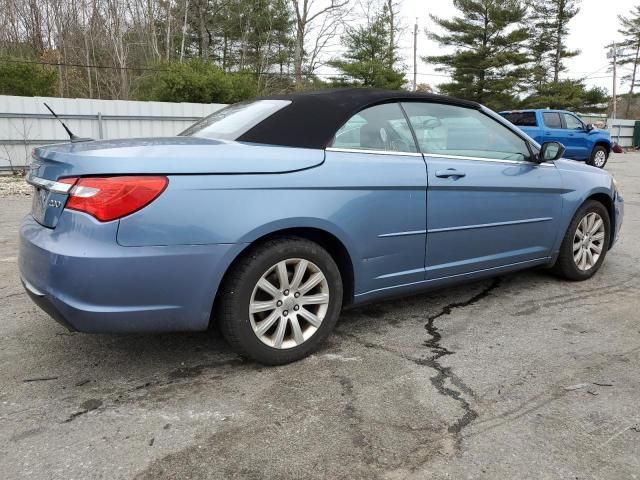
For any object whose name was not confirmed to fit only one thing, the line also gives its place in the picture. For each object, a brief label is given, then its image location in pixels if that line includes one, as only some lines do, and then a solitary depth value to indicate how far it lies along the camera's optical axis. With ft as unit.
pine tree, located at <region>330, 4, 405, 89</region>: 85.05
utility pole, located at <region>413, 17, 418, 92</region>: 145.13
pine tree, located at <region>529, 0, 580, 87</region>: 121.80
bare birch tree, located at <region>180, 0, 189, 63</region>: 86.74
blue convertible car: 8.06
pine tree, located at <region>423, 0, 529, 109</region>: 113.29
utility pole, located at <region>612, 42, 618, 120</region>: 139.60
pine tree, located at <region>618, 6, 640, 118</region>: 157.48
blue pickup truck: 52.34
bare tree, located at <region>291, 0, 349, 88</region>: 96.27
